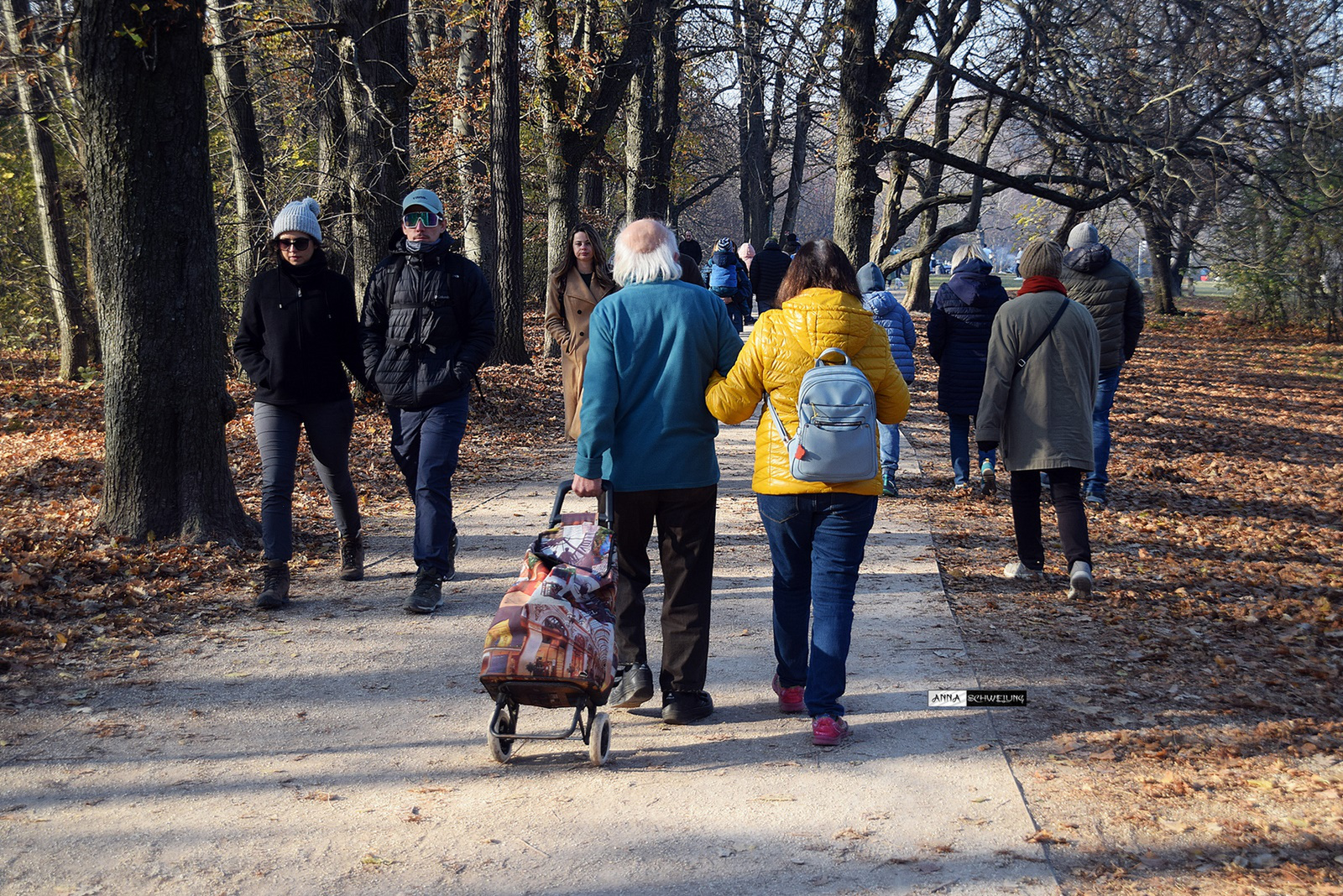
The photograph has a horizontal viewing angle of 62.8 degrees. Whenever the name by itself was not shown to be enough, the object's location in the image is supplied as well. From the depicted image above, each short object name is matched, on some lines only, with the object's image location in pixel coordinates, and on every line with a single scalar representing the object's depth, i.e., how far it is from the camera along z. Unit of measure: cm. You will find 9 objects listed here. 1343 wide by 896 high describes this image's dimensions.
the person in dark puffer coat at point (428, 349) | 626
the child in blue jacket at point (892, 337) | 942
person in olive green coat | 656
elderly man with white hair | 458
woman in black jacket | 623
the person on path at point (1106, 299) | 896
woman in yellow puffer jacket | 437
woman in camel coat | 808
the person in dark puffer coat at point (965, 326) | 922
